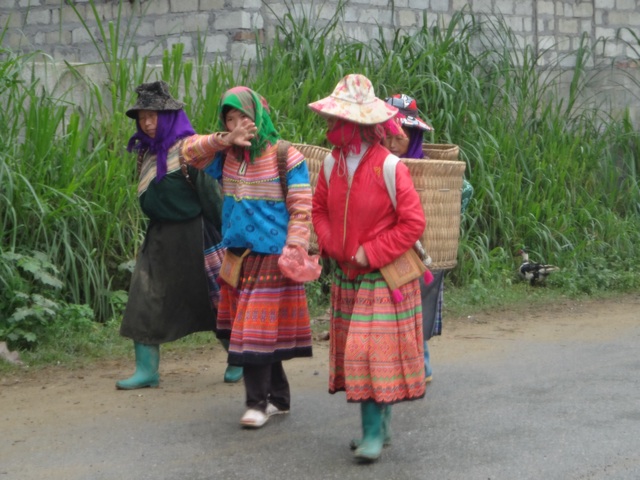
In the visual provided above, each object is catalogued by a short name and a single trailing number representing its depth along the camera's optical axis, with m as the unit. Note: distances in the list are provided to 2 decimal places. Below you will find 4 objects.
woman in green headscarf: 9.75
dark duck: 18.98
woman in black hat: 10.85
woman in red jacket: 8.69
